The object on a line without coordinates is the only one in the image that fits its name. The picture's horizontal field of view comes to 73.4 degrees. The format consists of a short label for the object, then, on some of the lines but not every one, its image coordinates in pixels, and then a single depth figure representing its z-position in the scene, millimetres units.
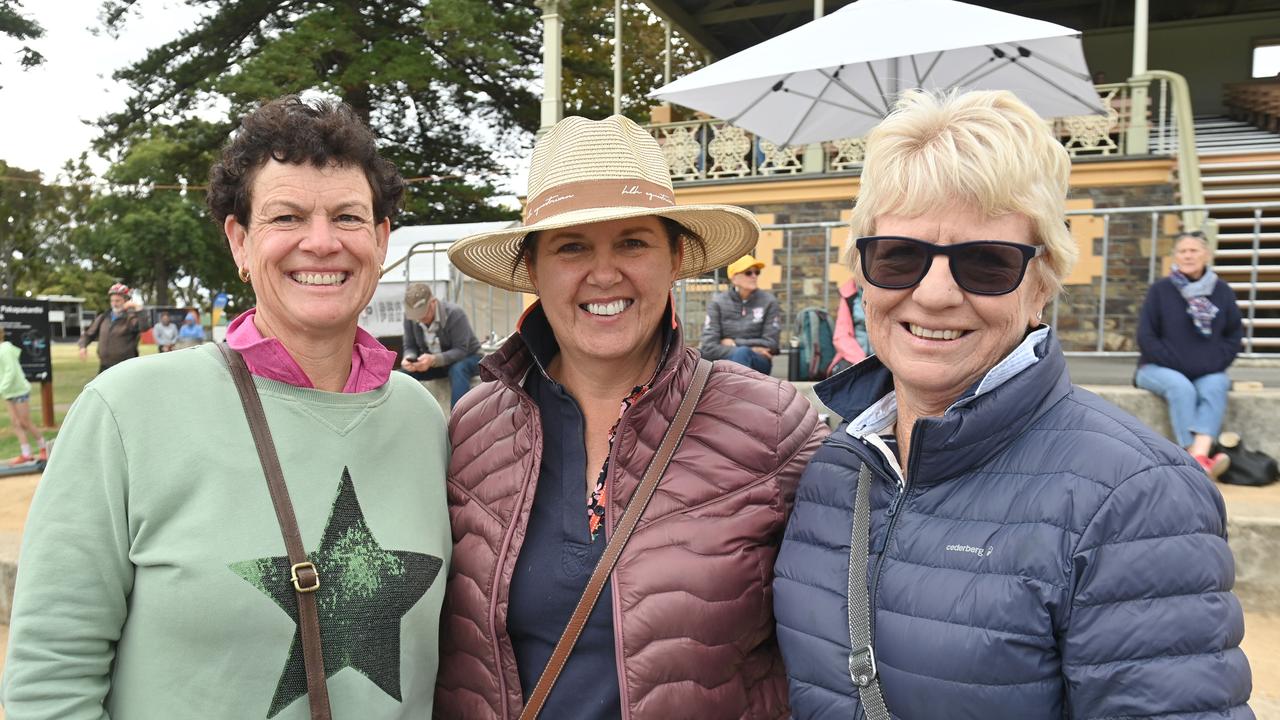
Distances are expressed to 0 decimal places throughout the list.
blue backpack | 6605
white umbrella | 6199
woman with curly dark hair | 1454
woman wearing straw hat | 1765
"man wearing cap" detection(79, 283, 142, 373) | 12039
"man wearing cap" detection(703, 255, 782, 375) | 6879
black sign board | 11984
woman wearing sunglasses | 1186
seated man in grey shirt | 7422
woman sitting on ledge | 5234
